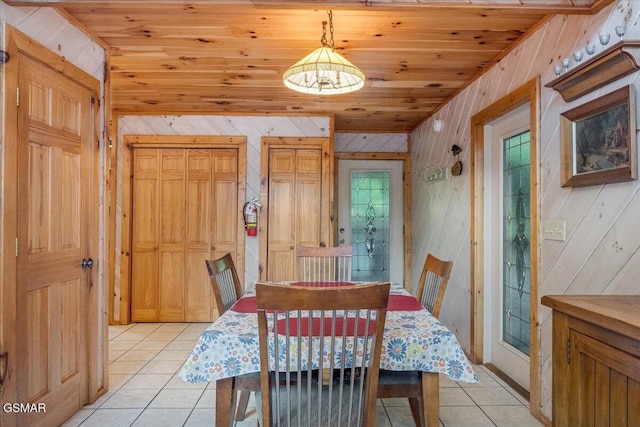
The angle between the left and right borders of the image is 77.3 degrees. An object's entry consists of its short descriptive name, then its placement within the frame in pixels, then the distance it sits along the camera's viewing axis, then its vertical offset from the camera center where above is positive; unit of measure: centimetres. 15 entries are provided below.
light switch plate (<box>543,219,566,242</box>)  214 -7
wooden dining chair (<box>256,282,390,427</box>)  127 -51
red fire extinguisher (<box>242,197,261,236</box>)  415 +0
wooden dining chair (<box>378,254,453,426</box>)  163 -66
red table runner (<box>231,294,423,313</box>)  197 -46
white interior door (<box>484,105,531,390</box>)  272 -21
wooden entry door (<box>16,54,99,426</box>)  191 -14
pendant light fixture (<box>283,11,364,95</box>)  193 +73
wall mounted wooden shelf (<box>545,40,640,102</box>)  162 +66
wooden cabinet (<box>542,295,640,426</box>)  104 -42
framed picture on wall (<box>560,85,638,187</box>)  170 +35
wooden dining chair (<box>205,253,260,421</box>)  203 -39
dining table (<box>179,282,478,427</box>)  152 -55
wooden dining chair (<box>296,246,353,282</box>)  291 -34
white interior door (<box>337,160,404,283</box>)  520 -3
